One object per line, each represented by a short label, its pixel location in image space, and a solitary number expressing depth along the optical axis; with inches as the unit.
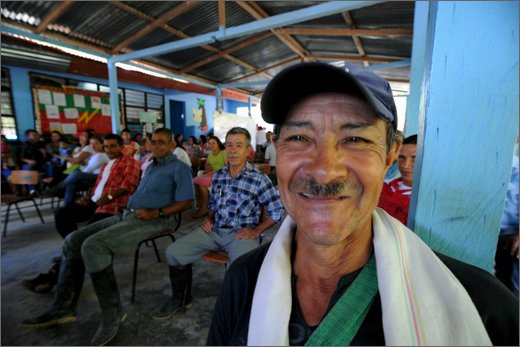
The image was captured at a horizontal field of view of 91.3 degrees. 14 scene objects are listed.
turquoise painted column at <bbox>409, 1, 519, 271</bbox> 28.8
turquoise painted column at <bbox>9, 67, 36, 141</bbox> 226.1
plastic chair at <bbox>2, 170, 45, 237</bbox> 141.5
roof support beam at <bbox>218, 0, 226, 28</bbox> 165.3
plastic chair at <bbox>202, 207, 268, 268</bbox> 81.9
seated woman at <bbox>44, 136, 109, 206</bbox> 154.1
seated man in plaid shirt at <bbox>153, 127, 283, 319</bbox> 84.2
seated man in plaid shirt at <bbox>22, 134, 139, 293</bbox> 105.0
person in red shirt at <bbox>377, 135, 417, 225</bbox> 65.8
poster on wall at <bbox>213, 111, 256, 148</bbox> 308.3
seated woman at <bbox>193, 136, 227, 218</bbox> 159.3
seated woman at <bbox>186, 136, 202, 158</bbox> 268.7
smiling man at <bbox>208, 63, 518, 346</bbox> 23.1
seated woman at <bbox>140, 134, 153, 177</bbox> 154.3
